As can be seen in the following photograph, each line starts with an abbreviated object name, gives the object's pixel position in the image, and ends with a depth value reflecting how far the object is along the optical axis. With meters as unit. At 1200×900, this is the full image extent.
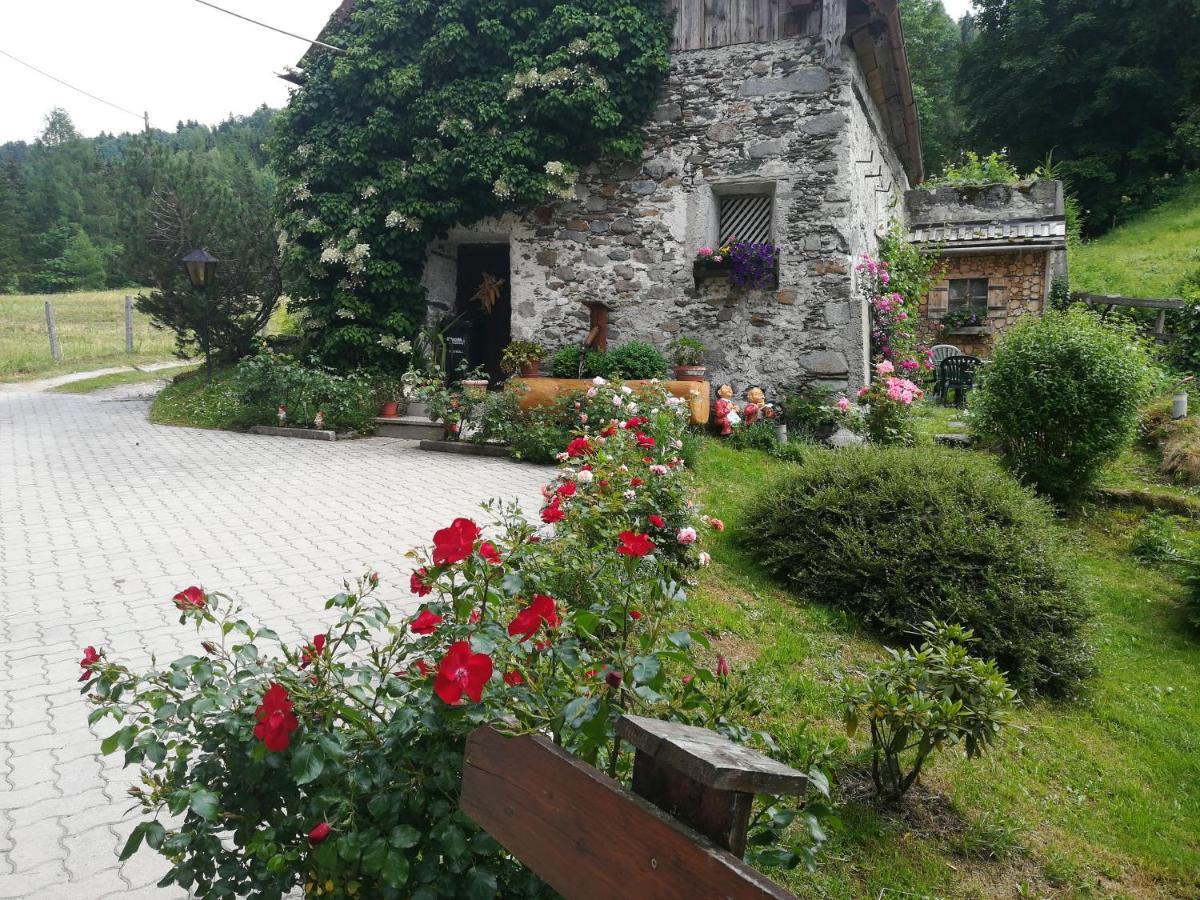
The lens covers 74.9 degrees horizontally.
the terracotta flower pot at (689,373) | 8.66
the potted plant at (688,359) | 8.69
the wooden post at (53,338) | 18.42
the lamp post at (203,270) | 11.27
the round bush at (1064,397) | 6.35
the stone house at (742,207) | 8.58
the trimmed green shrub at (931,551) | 3.94
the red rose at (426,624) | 1.69
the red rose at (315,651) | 1.66
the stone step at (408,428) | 9.71
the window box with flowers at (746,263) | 8.82
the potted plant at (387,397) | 10.16
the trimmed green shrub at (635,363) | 8.63
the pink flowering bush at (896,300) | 9.39
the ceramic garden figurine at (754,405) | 8.59
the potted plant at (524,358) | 9.26
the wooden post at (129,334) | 20.11
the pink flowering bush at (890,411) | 7.77
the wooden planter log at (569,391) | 8.22
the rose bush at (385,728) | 1.43
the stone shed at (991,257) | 14.38
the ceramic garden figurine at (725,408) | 8.41
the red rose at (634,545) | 1.87
